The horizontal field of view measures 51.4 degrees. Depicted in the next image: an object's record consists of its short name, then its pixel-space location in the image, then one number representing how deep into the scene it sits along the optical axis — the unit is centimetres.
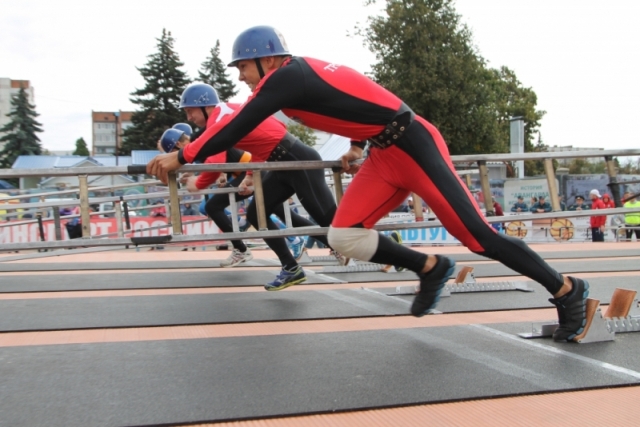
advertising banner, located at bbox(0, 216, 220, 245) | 1392
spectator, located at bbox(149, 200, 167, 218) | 1641
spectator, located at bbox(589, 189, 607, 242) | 1736
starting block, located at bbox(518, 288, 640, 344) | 402
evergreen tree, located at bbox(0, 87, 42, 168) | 6562
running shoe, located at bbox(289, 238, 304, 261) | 942
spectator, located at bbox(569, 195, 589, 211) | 1717
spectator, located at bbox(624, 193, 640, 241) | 1752
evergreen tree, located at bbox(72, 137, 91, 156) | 13434
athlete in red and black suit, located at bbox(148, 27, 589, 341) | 378
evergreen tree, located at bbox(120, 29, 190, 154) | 6412
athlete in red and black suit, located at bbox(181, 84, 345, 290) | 607
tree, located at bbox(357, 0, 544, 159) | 4856
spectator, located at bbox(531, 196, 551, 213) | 1602
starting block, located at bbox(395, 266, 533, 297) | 624
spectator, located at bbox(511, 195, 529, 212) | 1817
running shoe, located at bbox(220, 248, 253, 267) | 903
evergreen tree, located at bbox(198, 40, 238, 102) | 7638
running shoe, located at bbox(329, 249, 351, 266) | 825
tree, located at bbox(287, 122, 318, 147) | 6328
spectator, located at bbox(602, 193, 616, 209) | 1800
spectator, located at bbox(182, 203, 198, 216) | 1894
